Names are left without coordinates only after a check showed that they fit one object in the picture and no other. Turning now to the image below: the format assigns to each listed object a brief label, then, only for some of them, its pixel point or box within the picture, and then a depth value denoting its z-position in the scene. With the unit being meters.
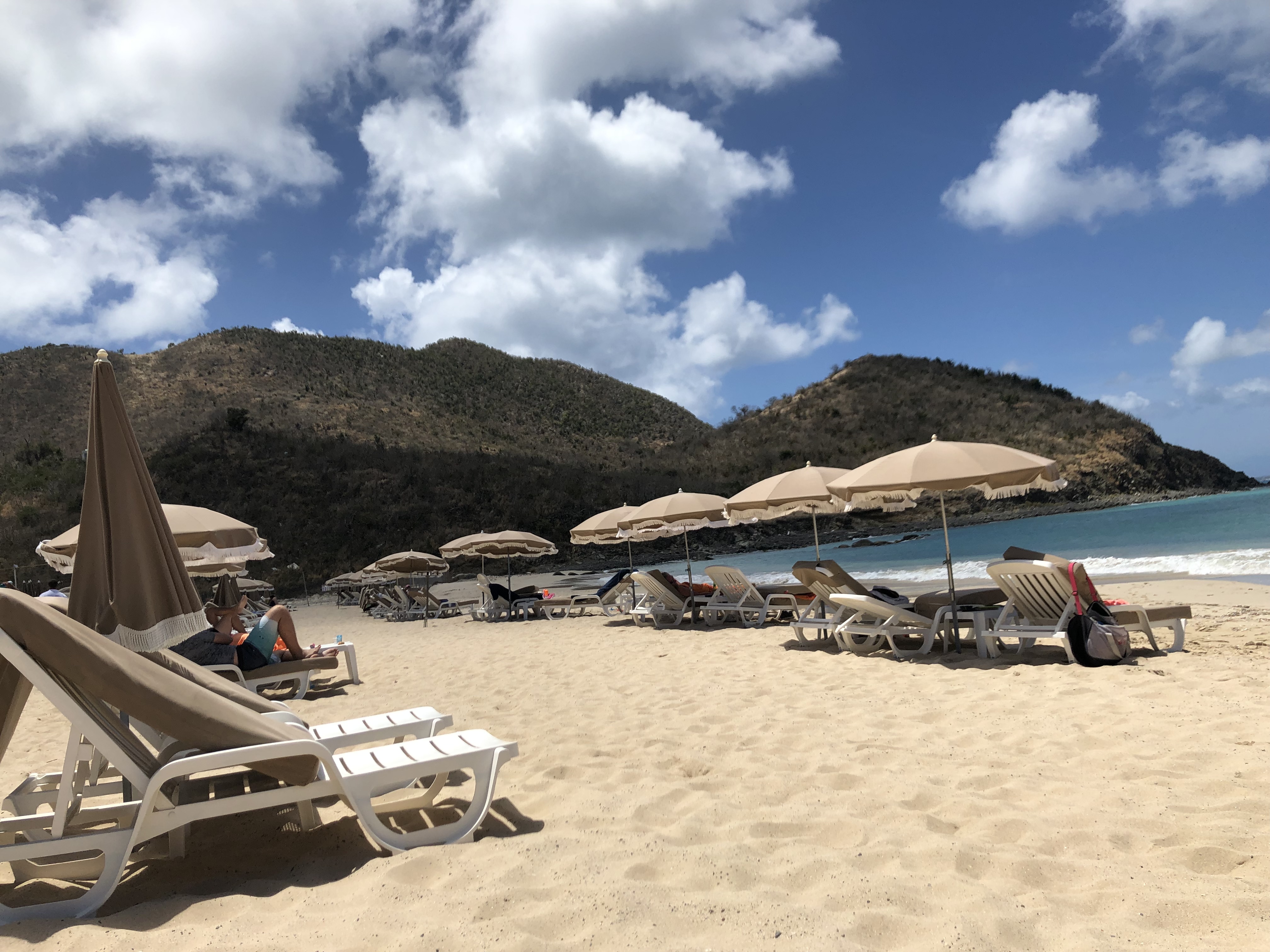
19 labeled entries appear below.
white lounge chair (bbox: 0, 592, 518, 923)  2.15
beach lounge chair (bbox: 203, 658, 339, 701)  5.82
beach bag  5.19
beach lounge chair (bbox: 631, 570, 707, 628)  10.17
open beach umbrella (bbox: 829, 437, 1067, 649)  6.20
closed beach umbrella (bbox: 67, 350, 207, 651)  2.69
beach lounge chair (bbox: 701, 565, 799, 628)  9.27
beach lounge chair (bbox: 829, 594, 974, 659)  6.21
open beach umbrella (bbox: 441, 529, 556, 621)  13.34
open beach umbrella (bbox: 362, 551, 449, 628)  14.42
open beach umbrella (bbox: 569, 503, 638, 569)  12.53
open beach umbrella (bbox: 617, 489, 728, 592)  10.77
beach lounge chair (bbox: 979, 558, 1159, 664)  5.49
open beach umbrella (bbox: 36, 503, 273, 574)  6.84
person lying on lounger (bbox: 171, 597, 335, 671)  5.93
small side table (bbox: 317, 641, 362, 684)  6.96
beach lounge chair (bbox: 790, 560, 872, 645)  6.94
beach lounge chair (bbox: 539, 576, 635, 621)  12.58
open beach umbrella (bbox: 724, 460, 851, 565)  8.89
